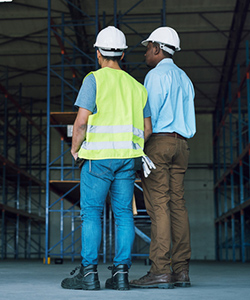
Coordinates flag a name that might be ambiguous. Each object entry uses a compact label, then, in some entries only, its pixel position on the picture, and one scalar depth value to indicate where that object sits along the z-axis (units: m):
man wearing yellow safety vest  3.35
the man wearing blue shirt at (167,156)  3.66
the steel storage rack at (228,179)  17.83
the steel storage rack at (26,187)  22.24
